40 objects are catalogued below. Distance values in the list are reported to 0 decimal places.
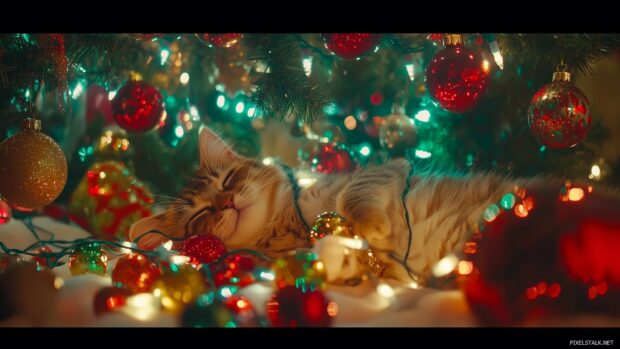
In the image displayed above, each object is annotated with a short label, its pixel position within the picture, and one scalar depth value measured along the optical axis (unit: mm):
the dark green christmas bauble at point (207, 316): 990
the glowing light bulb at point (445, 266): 1195
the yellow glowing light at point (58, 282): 1089
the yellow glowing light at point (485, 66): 1117
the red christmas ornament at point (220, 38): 1184
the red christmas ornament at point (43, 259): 1174
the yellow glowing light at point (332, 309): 1034
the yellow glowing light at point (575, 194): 1188
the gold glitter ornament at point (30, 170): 1056
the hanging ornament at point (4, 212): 1480
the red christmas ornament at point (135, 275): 1071
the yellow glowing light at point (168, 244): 1291
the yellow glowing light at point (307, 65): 1241
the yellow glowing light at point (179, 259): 1115
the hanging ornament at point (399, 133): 1520
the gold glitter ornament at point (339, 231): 1189
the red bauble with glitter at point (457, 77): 1095
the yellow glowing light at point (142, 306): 1026
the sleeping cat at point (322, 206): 1239
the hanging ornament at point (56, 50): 1079
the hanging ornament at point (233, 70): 1528
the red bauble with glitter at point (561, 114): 1073
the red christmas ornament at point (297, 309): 987
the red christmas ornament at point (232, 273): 1090
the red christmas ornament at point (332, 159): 1483
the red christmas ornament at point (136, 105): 1251
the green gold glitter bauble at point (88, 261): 1147
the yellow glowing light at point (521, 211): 1157
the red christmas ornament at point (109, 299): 1041
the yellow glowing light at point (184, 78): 1651
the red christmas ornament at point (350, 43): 1144
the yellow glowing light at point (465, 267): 1151
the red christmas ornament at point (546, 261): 1069
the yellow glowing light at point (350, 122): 1679
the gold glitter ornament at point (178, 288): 1033
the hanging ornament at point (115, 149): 1648
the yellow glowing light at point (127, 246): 1258
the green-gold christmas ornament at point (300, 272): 1039
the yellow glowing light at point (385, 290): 1136
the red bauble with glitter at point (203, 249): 1206
